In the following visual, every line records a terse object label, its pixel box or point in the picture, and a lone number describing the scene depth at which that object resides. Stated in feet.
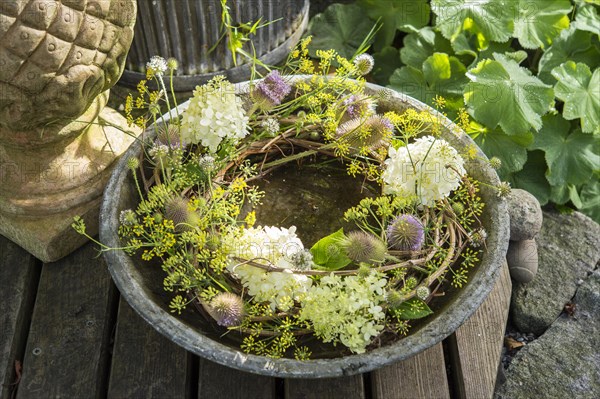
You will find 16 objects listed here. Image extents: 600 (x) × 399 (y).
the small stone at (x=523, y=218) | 6.32
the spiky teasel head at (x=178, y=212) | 5.01
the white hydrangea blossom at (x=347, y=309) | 4.44
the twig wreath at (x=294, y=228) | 4.65
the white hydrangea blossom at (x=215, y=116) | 5.21
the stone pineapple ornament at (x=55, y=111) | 4.50
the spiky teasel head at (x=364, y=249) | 4.77
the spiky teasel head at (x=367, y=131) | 5.41
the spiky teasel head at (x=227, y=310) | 4.59
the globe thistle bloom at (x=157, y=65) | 5.22
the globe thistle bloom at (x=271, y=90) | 5.47
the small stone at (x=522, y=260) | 6.40
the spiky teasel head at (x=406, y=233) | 4.85
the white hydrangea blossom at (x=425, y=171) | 5.08
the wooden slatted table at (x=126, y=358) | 5.36
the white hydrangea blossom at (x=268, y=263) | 4.65
